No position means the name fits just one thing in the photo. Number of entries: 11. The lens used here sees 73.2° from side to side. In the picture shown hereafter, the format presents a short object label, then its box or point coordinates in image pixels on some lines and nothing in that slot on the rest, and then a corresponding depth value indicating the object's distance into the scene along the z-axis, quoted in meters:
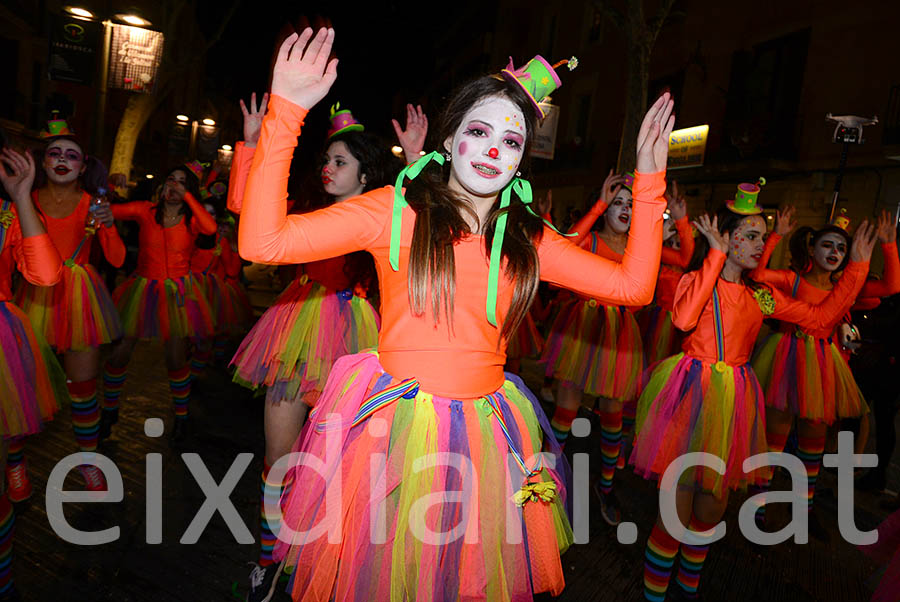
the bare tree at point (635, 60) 10.32
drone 7.77
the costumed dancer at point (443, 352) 1.85
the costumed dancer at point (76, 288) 4.10
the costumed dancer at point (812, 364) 4.66
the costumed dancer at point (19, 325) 2.80
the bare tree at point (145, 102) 14.12
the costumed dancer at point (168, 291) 5.05
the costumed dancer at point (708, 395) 3.24
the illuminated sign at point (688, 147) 17.44
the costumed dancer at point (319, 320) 3.22
